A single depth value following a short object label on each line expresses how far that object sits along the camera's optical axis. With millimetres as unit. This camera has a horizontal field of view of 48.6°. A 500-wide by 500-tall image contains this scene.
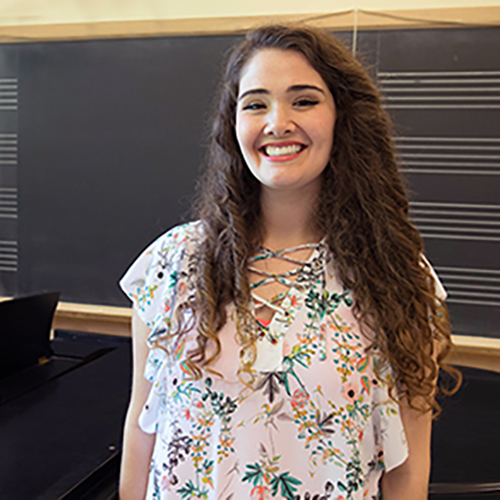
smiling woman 908
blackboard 2104
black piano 1060
